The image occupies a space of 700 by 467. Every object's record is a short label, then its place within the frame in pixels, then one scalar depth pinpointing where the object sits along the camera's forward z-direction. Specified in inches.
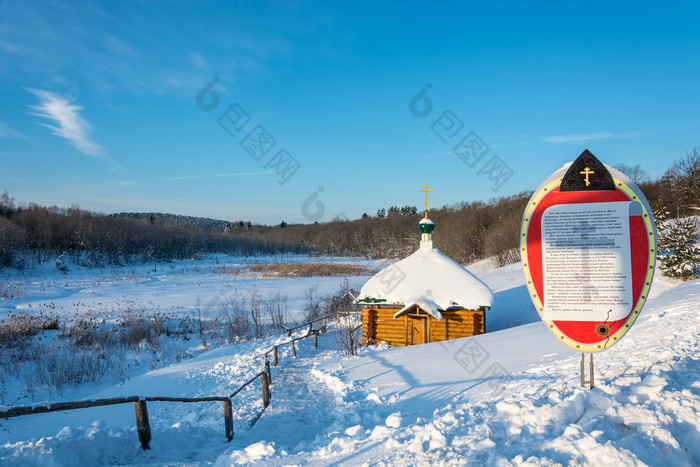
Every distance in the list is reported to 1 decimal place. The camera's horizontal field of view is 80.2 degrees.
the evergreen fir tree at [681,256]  708.7
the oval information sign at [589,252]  142.3
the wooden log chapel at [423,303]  477.4
